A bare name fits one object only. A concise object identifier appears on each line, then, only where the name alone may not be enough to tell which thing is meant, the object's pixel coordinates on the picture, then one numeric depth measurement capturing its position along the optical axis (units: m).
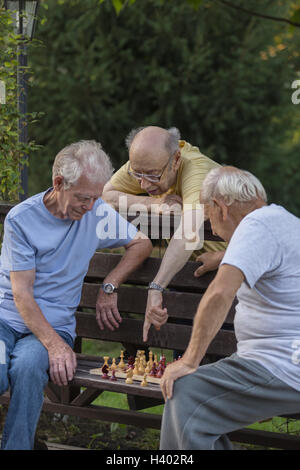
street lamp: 4.78
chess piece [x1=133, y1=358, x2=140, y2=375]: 3.49
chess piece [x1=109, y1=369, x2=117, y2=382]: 3.43
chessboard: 3.39
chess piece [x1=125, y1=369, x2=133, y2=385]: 3.36
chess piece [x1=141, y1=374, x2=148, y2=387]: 3.32
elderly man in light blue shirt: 3.30
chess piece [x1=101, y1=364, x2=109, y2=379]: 3.45
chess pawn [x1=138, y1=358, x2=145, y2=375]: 3.50
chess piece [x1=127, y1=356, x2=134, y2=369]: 3.58
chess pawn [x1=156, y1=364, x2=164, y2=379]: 3.41
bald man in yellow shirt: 3.60
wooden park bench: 3.64
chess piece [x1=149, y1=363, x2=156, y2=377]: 3.43
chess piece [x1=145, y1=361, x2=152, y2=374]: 3.49
